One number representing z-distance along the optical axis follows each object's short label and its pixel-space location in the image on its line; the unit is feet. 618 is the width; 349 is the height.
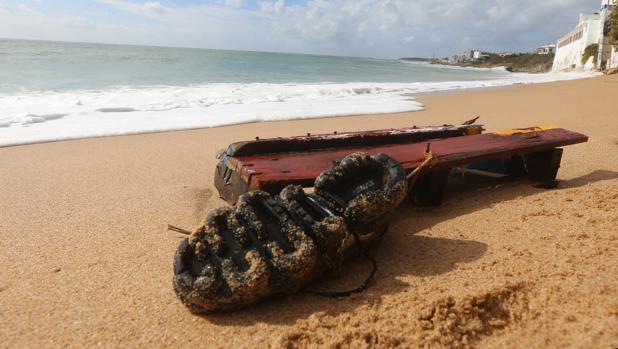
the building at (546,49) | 351.50
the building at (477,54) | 421.59
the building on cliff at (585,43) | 124.16
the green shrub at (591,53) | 130.63
